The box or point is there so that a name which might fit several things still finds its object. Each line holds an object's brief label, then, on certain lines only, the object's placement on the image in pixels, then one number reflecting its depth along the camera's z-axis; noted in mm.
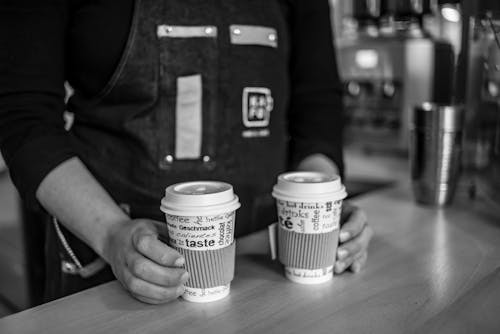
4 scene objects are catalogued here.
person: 795
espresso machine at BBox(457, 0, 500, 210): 1135
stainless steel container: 1157
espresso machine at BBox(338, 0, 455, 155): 1795
